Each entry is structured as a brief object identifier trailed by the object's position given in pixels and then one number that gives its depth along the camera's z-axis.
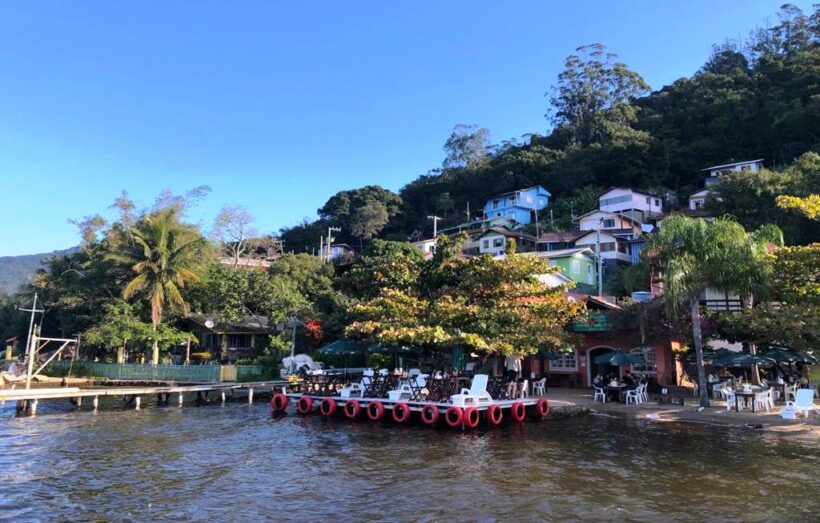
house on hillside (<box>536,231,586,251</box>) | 62.34
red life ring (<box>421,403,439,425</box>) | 20.23
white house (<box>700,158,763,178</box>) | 67.06
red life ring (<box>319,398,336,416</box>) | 23.34
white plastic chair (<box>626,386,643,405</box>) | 23.52
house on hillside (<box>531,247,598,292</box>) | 48.70
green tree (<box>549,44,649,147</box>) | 94.62
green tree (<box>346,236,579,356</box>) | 21.69
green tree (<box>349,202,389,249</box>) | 92.25
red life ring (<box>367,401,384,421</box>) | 21.76
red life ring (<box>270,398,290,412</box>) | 25.03
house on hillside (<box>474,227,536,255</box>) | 69.00
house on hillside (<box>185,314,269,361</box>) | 40.31
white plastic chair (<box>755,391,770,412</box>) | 20.44
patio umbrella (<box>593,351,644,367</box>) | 23.67
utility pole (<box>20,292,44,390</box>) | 26.73
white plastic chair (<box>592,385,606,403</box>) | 24.16
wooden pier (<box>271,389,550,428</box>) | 19.92
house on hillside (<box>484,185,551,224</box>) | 84.81
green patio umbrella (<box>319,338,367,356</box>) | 28.59
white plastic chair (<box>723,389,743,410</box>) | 20.61
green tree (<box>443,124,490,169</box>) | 106.44
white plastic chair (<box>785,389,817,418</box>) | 18.66
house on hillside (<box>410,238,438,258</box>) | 75.94
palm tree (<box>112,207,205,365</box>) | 38.12
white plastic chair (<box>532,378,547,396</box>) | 25.47
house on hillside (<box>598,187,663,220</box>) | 70.62
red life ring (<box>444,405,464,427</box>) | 19.73
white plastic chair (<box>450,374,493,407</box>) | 20.00
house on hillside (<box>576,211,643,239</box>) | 63.09
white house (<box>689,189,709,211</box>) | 66.44
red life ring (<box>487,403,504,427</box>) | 20.36
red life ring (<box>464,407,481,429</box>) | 19.75
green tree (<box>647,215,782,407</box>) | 20.77
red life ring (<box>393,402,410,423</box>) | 20.88
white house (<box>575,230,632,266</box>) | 60.22
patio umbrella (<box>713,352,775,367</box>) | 20.69
